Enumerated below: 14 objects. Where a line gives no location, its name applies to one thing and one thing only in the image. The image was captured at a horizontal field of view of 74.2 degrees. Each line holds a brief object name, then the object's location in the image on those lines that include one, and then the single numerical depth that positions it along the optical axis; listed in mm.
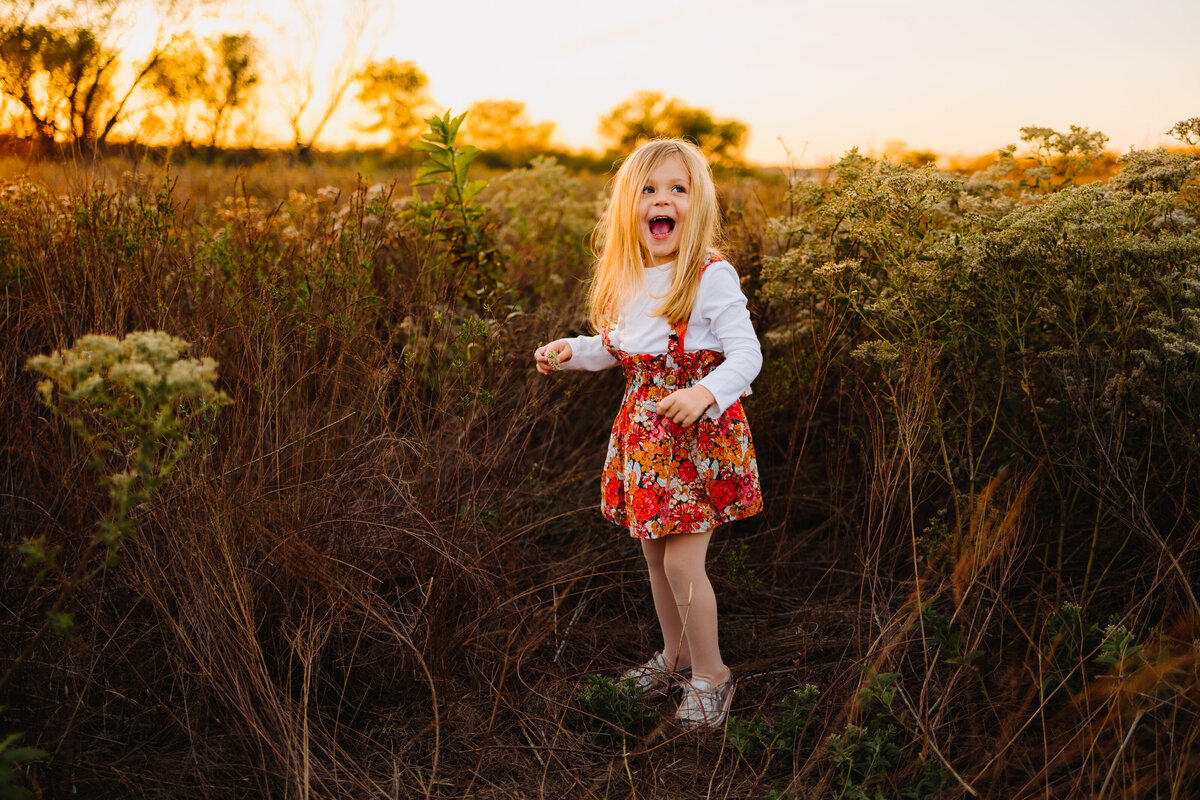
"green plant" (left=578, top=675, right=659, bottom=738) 2141
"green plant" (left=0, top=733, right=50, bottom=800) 1163
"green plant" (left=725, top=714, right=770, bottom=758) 2011
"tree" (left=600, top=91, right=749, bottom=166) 30141
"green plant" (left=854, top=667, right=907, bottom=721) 1846
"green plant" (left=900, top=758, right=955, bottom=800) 1793
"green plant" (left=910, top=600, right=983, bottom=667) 2080
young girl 2205
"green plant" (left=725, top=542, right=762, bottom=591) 2611
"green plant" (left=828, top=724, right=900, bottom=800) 1812
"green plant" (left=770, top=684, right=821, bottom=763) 1991
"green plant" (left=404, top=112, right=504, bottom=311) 3283
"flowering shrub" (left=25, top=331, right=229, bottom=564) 1187
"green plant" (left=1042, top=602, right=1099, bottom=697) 2033
